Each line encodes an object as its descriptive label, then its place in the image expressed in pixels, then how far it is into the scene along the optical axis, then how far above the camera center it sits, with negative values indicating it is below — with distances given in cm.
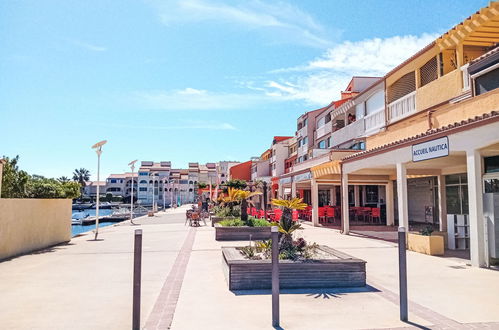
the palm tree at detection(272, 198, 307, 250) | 797 -71
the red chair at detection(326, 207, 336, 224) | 2327 -119
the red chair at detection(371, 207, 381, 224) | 2233 -112
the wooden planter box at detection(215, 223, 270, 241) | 1510 -163
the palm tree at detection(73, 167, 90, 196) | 13362 +692
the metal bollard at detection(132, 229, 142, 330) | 479 -119
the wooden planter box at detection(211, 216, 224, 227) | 2082 -145
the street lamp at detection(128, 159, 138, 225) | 3100 +260
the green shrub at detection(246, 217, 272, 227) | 1636 -131
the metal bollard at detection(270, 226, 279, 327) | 500 -120
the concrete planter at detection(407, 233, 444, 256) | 1109 -156
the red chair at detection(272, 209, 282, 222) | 2280 -131
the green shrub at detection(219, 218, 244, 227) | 1630 -131
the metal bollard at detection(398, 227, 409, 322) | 516 -121
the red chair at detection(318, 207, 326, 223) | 2338 -117
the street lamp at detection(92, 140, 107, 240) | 1768 +227
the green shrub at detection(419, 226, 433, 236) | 1154 -120
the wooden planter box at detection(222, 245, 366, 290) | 692 -152
